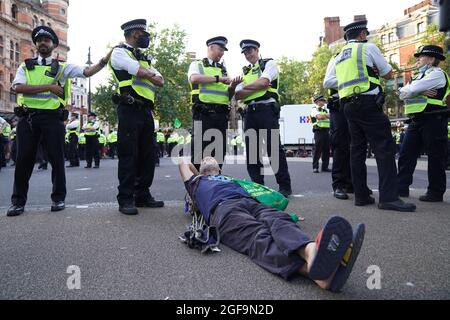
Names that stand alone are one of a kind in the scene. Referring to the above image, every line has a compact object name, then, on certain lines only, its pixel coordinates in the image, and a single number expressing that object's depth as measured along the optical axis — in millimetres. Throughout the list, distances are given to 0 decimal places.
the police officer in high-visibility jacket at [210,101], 5047
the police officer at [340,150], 5594
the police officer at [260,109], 5387
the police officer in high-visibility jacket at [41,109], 4539
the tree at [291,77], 54319
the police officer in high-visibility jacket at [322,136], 10422
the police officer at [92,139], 14305
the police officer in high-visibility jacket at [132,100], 4391
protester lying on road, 1986
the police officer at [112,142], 23109
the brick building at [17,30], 43750
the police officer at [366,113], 4547
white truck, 27812
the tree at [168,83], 42331
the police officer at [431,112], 5105
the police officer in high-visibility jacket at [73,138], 15000
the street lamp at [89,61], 30403
